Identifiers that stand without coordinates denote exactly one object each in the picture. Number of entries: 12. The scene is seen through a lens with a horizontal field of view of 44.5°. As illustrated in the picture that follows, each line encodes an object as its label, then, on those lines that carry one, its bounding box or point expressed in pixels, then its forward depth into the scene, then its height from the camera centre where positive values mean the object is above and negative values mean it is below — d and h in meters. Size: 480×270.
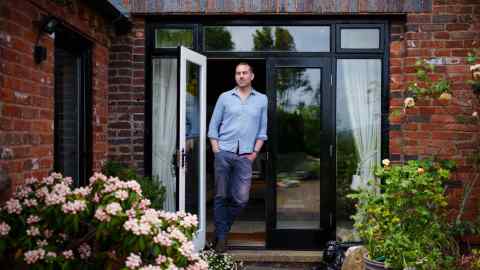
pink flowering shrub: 2.76 -0.54
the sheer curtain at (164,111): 5.92 +0.09
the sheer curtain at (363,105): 5.78 +0.16
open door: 5.35 -0.23
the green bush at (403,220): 4.11 -0.73
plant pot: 4.22 -1.05
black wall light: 3.96 +0.61
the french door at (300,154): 5.77 -0.33
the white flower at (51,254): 2.78 -0.64
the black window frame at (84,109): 5.16 +0.10
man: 5.45 -0.19
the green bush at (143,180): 5.17 -0.55
